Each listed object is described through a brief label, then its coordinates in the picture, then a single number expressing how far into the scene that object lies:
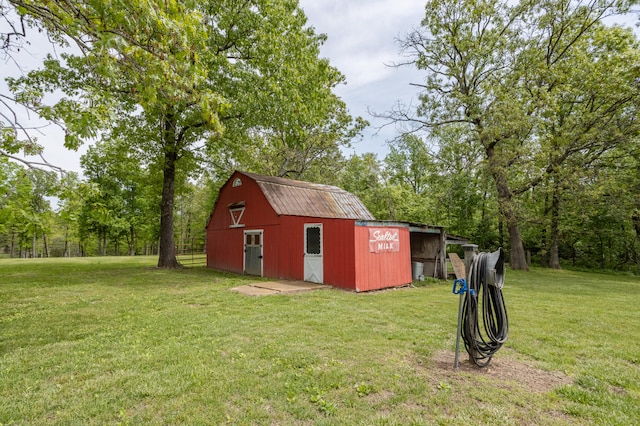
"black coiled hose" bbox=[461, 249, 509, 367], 3.74
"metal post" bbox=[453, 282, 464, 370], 3.67
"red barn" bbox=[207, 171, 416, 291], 9.67
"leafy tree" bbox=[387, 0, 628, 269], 15.72
